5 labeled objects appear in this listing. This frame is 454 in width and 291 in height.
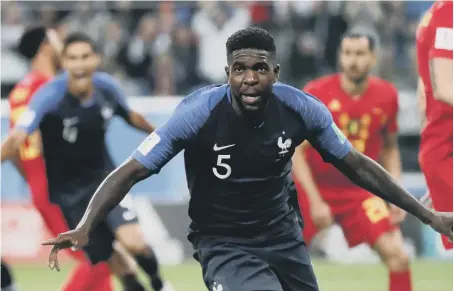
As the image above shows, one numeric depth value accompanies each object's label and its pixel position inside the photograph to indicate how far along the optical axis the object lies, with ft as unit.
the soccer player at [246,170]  38.58
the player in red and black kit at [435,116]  45.91
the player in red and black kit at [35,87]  69.10
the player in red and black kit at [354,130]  62.03
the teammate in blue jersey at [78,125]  58.85
